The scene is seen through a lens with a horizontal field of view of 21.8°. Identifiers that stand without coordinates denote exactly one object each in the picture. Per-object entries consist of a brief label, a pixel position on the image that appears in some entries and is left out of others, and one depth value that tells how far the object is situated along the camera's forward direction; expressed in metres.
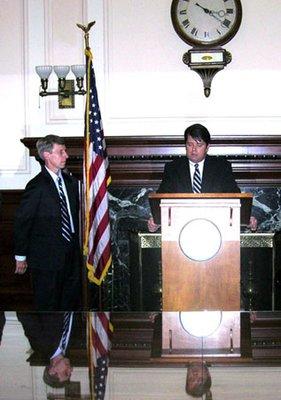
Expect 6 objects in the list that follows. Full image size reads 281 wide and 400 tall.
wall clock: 6.17
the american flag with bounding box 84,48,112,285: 5.40
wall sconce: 6.02
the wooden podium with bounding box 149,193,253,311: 3.86
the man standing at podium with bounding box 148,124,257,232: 4.71
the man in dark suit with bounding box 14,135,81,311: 5.06
